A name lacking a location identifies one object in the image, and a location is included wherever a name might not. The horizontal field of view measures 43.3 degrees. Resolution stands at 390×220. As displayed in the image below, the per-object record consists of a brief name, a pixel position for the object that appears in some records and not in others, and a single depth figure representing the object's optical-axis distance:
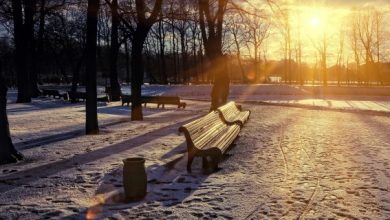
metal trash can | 6.62
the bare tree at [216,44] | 20.61
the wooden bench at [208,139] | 8.34
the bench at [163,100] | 25.50
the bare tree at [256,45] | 72.88
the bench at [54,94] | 36.29
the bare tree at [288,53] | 73.01
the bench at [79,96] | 31.46
